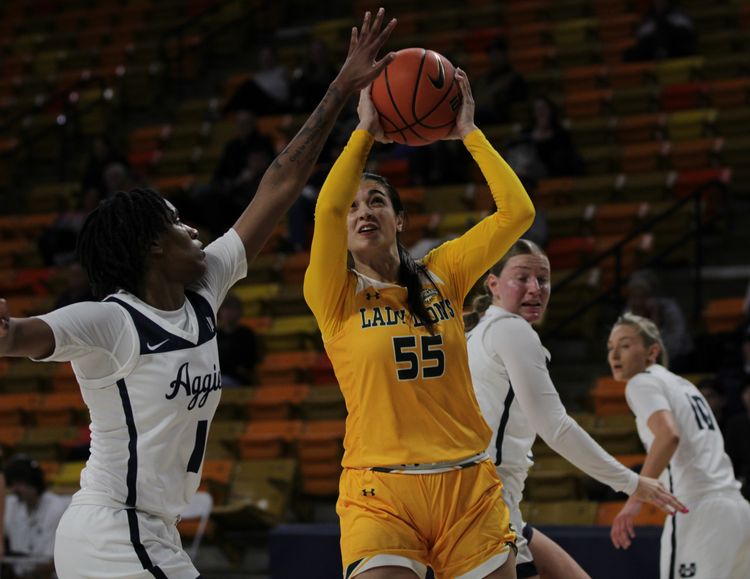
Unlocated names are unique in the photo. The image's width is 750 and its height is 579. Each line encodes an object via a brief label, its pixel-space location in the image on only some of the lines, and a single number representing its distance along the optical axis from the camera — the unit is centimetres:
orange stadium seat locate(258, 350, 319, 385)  1904
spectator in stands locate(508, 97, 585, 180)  2073
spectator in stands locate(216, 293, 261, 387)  1910
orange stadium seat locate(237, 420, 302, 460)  1762
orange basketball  791
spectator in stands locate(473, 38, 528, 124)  2257
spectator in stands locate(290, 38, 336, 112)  2412
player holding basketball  714
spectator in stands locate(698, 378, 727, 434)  1507
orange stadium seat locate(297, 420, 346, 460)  1715
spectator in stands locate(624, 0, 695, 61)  2289
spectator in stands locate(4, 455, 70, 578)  1623
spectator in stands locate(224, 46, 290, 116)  2544
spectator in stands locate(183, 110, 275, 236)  2197
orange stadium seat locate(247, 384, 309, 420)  1838
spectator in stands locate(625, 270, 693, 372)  1694
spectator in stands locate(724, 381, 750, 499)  1435
